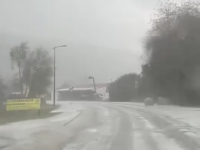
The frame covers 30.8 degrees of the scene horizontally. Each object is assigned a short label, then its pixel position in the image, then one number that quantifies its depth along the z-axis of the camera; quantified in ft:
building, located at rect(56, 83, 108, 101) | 314.96
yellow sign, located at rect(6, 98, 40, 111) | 101.76
